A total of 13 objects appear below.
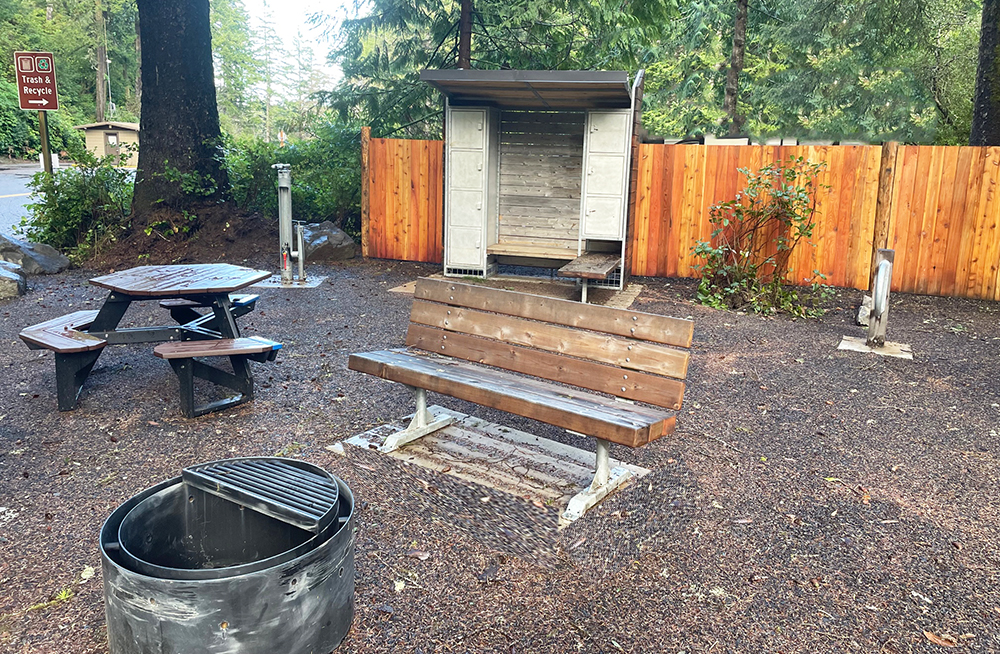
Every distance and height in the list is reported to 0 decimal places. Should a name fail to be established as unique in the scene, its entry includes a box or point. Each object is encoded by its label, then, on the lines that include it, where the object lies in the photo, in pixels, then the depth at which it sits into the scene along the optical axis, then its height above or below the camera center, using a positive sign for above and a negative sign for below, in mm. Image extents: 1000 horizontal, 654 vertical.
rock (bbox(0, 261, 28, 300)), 8531 -1157
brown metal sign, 10398 +1367
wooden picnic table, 4910 -985
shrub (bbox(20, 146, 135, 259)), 10828 -393
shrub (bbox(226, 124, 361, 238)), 12180 +140
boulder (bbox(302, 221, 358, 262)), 11312 -837
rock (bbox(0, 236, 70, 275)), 9883 -997
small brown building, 39206 +2501
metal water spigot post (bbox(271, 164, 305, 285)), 9086 -461
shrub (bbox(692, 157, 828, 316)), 8828 -533
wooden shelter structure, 9289 +274
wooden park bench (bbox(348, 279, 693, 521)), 3598 -909
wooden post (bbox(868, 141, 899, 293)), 9320 +90
